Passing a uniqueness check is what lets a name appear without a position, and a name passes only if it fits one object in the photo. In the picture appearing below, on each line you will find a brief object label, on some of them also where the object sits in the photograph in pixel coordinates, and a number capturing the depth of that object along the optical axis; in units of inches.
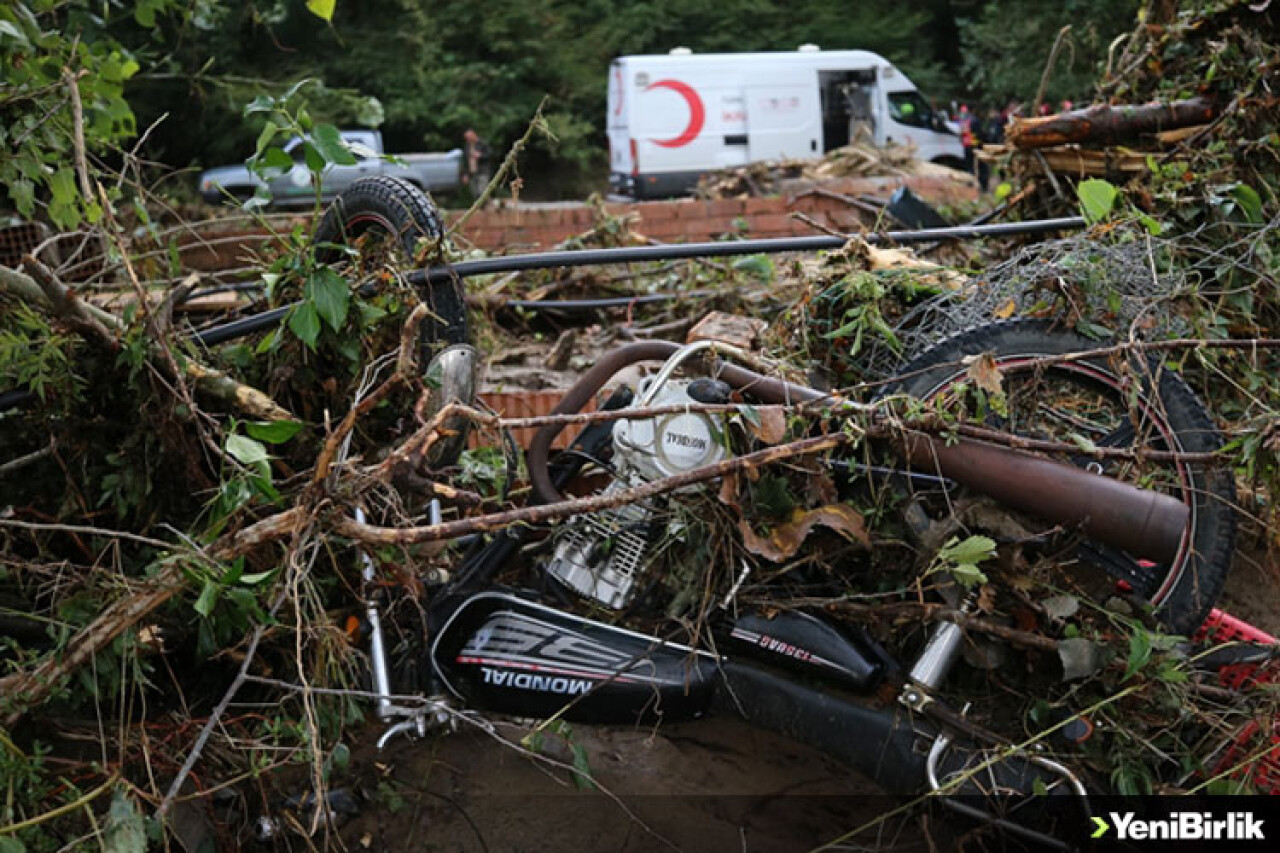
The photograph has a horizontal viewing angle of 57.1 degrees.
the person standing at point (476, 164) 812.0
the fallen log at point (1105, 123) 195.5
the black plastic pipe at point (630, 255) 132.2
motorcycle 109.3
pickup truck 609.6
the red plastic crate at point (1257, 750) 104.6
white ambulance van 707.4
